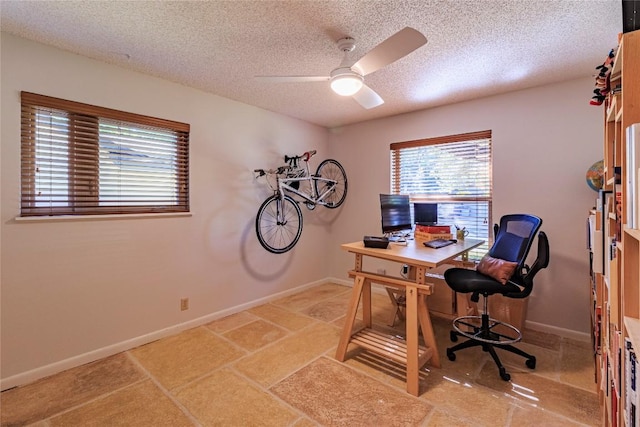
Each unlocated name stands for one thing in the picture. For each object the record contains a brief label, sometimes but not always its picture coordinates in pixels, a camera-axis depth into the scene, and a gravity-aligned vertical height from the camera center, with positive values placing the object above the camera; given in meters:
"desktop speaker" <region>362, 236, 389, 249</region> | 2.31 -0.22
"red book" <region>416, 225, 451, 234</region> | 2.86 -0.14
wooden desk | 1.99 -0.69
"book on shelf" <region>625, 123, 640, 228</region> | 0.82 +0.11
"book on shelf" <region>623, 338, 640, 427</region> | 0.80 -0.50
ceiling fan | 1.58 +0.95
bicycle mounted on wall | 3.57 +0.26
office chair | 2.17 -0.48
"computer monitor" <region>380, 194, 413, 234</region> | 2.76 +0.02
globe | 2.48 +0.34
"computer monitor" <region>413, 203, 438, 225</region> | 3.24 +0.01
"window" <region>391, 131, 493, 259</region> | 3.30 +0.47
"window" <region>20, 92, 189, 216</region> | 2.14 +0.46
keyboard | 2.50 -0.26
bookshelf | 0.88 -0.14
